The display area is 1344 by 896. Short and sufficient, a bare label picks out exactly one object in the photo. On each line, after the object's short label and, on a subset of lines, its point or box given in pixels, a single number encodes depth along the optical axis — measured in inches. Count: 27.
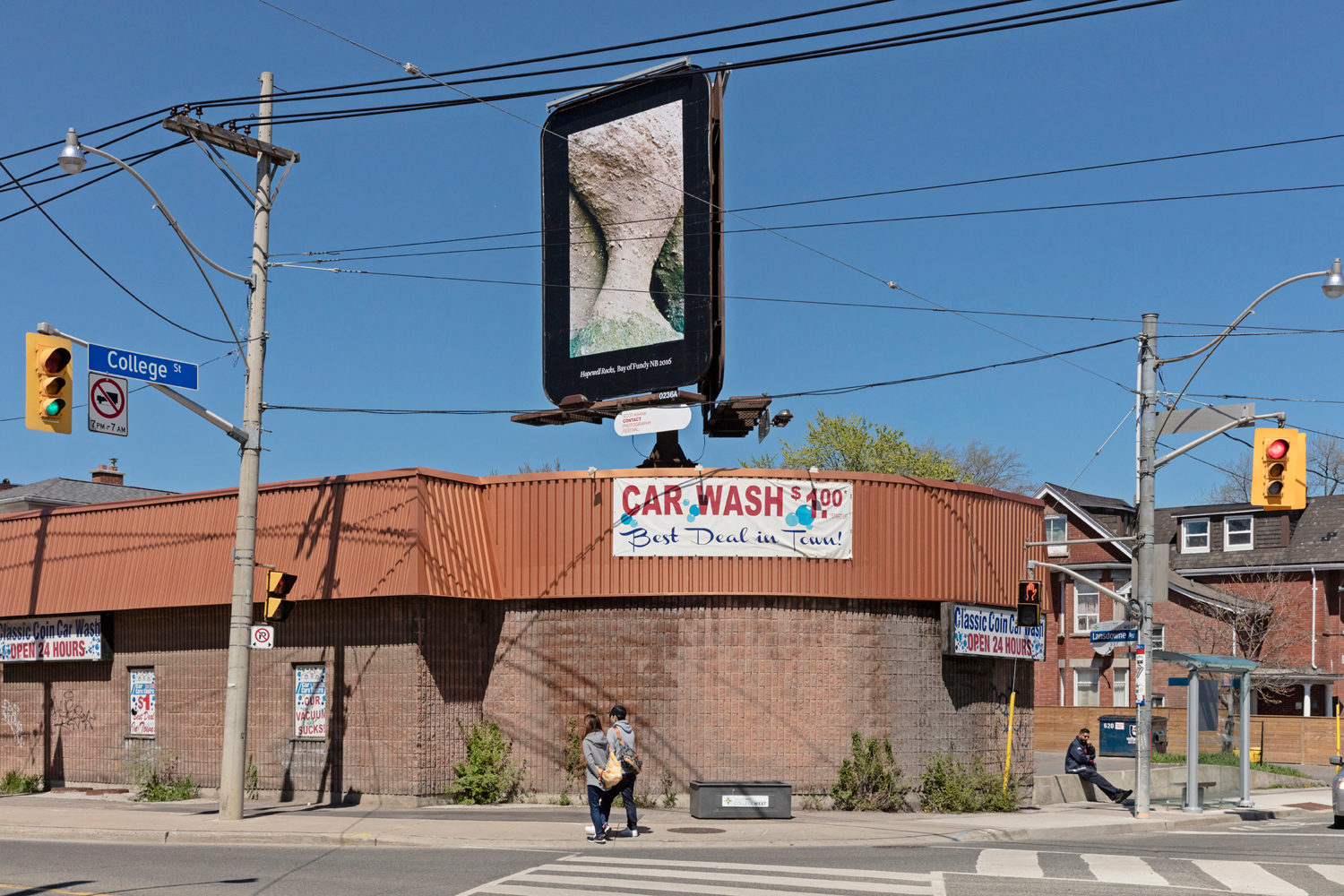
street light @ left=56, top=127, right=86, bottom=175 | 706.8
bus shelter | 974.4
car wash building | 850.8
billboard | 946.1
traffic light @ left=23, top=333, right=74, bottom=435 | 644.7
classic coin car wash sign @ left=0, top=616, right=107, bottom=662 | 1000.2
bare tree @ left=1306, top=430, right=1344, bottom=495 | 2805.1
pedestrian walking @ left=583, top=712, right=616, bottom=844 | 670.5
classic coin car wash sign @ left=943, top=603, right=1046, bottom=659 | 893.8
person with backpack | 686.5
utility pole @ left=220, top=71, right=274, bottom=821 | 756.0
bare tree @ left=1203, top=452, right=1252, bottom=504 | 2800.2
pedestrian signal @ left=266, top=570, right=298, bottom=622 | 765.9
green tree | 2448.3
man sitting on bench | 1011.3
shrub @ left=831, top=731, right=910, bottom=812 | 844.0
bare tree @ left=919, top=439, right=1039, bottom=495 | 2837.1
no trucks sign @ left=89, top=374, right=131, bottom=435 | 695.7
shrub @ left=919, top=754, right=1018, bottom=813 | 867.4
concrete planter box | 774.5
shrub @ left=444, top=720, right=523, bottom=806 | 856.3
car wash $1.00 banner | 861.8
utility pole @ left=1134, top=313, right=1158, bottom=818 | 898.1
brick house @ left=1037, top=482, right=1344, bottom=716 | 1866.4
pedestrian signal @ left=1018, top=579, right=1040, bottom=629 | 897.5
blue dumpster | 1525.6
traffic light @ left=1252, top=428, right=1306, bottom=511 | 770.2
